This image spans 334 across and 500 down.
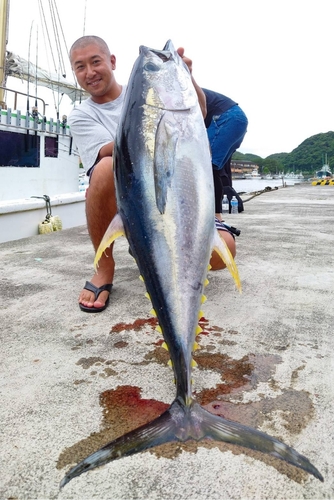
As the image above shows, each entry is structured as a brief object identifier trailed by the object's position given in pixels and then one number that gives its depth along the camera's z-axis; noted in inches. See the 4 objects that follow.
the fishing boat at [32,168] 266.4
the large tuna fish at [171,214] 47.1
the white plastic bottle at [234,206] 308.7
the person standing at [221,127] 123.1
